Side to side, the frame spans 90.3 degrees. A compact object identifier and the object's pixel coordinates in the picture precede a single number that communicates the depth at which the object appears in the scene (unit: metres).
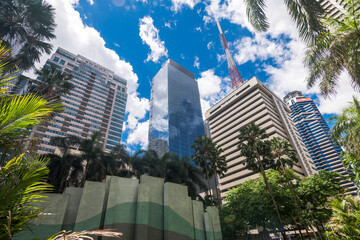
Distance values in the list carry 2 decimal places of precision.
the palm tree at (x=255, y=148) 24.06
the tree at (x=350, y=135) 9.86
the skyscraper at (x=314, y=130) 155.50
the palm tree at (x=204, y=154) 28.67
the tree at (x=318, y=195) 22.99
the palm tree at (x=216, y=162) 28.64
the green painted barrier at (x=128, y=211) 9.16
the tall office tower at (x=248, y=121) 67.25
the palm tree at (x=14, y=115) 2.41
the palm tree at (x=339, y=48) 6.47
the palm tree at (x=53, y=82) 18.62
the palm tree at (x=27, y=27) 12.20
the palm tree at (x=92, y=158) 25.67
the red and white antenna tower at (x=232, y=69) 100.84
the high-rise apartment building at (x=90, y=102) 76.03
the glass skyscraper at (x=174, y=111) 105.31
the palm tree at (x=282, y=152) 24.44
